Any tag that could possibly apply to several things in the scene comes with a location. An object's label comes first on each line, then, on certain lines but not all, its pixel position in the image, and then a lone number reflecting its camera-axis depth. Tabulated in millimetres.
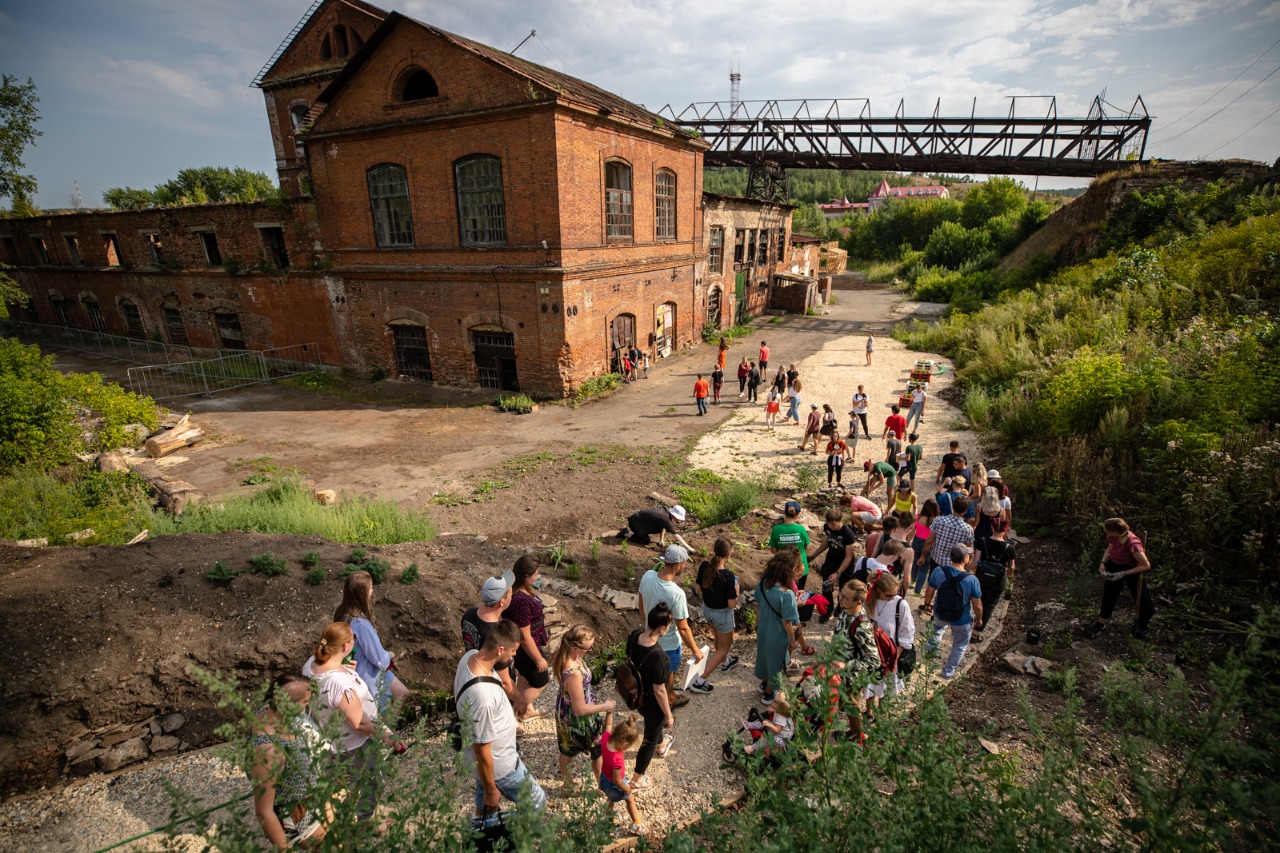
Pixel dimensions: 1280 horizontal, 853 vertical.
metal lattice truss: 24078
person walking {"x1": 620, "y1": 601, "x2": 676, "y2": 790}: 4312
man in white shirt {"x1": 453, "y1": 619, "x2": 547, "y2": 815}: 3631
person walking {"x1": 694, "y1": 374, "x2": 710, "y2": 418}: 15023
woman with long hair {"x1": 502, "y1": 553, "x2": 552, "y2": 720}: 5055
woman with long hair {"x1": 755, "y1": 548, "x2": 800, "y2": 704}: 5074
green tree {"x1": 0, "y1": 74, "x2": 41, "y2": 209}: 14008
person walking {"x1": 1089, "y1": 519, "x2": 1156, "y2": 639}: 5797
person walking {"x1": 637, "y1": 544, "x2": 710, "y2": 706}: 5051
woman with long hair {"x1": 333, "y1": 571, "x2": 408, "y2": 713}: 4434
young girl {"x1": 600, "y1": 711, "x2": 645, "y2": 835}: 4043
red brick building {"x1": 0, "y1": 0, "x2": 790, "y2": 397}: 15250
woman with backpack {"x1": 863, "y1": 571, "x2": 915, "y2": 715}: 4867
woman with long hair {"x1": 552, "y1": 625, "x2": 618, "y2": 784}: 4160
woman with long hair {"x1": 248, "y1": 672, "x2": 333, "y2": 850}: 2660
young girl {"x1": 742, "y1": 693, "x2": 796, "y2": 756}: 4324
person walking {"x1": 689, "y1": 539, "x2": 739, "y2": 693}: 5559
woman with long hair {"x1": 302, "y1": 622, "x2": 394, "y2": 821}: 3740
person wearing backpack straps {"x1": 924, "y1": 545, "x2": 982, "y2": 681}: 5402
